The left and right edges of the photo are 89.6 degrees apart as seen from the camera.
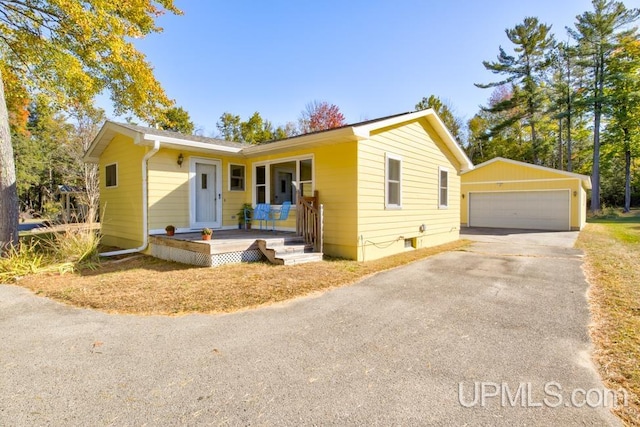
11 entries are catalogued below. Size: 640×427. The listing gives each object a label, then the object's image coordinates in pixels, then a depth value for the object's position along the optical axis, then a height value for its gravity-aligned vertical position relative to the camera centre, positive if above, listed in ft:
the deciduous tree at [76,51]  30.12 +16.41
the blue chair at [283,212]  28.40 -0.15
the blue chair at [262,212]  29.55 -0.15
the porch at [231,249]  21.53 -2.74
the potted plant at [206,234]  22.36 -1.63
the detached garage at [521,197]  51.79 +2.28
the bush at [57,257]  20.11 -3.25
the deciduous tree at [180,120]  89.40 +25.47
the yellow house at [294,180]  24.49 +2.68
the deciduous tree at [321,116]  86.69 +25.63
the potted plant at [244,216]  32.01 -0.46
